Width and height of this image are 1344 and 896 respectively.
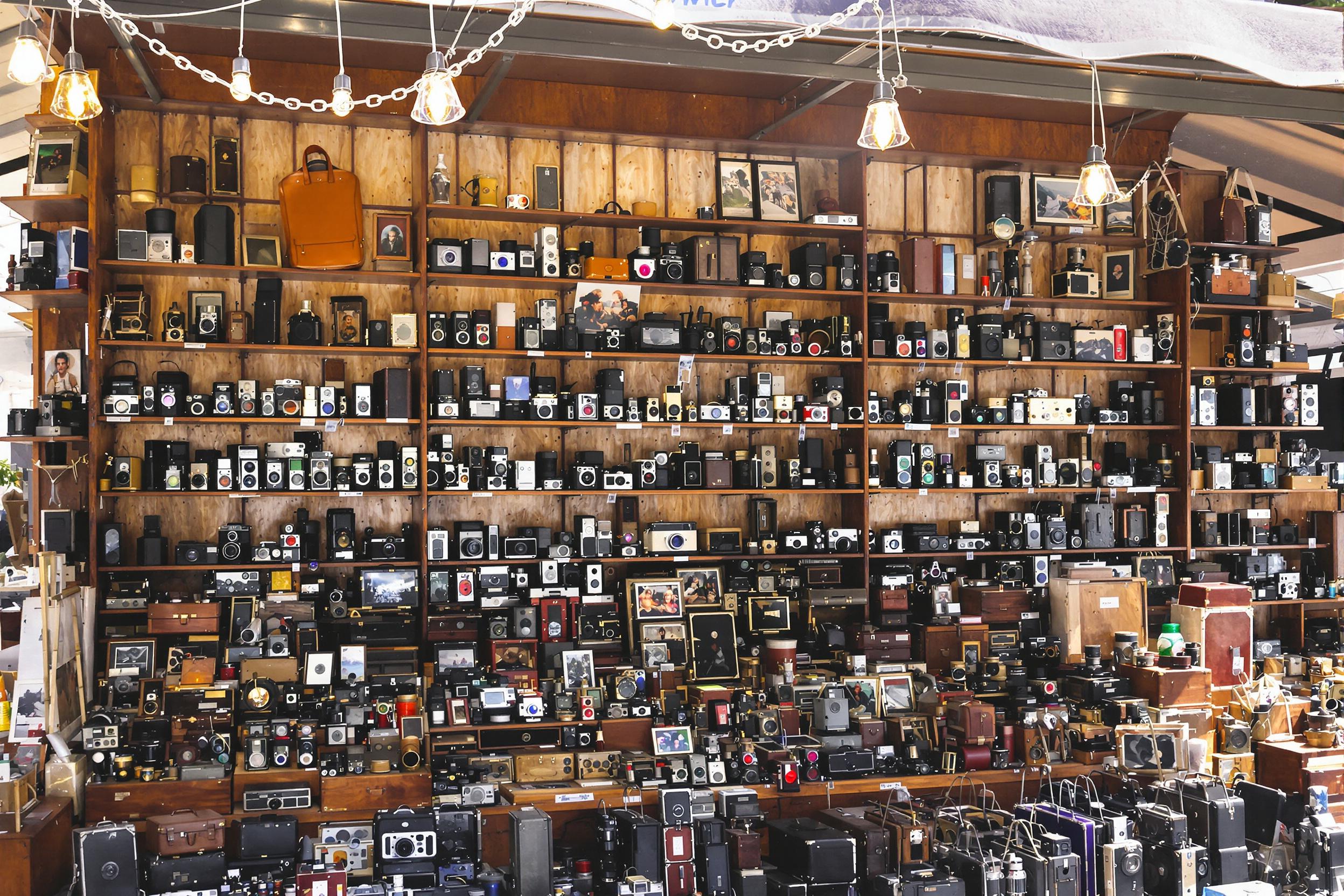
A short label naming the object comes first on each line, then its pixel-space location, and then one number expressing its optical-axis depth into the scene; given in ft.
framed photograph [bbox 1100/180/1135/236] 25.02
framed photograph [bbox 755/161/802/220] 23.21
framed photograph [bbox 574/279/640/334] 21.85
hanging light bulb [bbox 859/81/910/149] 10.26
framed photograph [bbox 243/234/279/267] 20.38
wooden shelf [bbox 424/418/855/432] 21.24
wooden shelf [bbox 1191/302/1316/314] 24.97
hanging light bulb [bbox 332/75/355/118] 10.20
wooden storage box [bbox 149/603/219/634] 19.08
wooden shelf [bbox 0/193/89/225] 19.04
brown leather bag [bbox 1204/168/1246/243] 25.17
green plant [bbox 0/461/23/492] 34.81
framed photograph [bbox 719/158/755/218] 22.89
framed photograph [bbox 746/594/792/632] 21.91
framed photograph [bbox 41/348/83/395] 19.70
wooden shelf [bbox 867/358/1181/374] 23.25
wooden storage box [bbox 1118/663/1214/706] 19.88
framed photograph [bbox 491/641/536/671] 20.16
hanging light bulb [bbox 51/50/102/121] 9.93
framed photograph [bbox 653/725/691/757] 18.34
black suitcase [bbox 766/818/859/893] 15.75
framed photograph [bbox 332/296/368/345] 20.88
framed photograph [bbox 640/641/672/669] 20.88
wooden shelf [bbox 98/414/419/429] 19.81
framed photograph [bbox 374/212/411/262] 20.59
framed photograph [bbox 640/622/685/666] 21.17
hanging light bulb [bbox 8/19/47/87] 9.34
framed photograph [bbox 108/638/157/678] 18.70
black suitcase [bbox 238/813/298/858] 15.70
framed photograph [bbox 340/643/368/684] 19.27
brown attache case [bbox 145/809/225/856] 15.26
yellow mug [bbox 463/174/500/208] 21.29
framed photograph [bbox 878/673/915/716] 20.63
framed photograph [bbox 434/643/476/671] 20.02
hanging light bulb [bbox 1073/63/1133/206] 13.20
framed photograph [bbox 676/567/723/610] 21.93
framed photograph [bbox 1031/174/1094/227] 24.66
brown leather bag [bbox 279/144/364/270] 20.22
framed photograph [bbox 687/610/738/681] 21.12
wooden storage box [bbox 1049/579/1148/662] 22.27
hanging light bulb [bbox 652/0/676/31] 9.19
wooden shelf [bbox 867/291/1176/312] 23.31
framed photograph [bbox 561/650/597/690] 19.77
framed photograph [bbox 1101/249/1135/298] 24.84
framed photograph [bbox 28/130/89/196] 19.11
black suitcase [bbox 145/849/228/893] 15.10
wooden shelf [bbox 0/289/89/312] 19.15
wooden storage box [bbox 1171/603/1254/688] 21.25
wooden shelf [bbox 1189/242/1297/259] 25.18
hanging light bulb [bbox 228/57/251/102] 10.38
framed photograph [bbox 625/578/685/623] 21.47
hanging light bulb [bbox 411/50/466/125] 9.59
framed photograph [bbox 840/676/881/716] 20.38
